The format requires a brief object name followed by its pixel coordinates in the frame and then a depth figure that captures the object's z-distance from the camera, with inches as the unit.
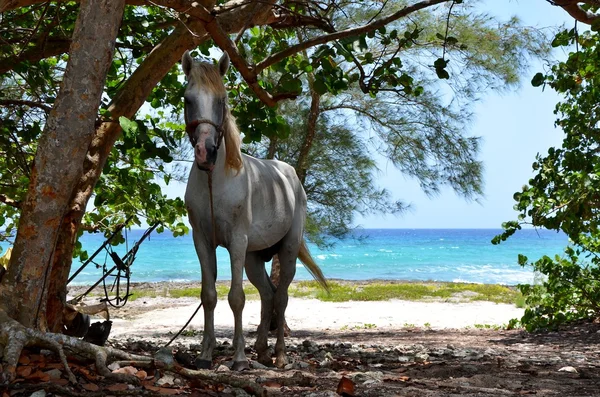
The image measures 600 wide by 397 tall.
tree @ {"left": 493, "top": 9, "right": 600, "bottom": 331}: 277.9
